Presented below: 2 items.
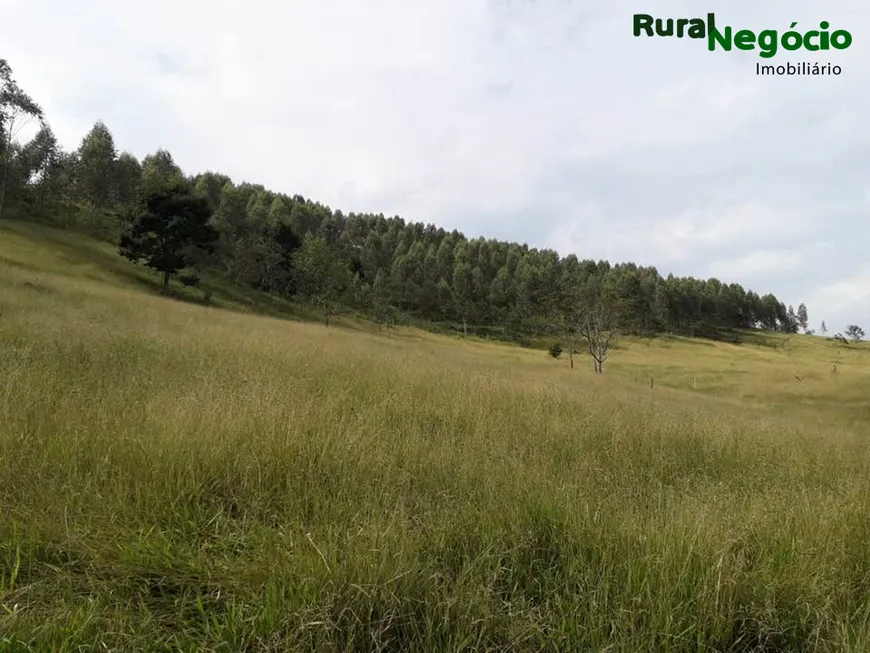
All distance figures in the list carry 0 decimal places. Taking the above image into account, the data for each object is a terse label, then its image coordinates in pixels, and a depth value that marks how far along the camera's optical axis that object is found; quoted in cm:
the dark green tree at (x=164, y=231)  3969
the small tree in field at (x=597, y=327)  4741
